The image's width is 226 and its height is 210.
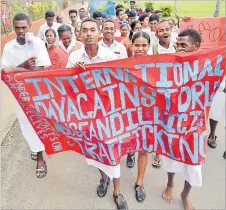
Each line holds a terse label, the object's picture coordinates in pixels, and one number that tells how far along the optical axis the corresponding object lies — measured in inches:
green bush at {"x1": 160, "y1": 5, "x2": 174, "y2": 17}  679.4
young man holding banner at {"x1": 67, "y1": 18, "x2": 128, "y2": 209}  114.1
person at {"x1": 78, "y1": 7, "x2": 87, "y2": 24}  331.3
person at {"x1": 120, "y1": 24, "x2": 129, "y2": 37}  214.8
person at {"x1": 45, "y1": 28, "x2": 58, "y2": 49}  175.0
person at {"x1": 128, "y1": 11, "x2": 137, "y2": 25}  275.9
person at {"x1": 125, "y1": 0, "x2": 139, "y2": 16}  444.5
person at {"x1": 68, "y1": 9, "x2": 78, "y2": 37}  281.8
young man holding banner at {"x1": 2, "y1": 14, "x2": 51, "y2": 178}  123.9
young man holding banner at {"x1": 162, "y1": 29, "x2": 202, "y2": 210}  104.2
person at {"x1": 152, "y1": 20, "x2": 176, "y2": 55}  146.8
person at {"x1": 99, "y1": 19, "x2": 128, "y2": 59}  159.8
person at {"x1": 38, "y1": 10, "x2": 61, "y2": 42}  253.4
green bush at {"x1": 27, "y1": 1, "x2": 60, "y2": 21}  440.2
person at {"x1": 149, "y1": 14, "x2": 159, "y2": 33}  225.5
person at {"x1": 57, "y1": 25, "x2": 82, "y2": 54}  166.9
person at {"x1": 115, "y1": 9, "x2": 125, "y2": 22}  316.2
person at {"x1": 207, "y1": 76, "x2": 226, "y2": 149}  125.3
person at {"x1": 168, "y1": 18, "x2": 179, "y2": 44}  230.5
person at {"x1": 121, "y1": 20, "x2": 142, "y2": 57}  173.7
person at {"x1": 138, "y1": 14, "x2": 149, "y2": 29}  260.4
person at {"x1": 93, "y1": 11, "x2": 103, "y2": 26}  261.0
